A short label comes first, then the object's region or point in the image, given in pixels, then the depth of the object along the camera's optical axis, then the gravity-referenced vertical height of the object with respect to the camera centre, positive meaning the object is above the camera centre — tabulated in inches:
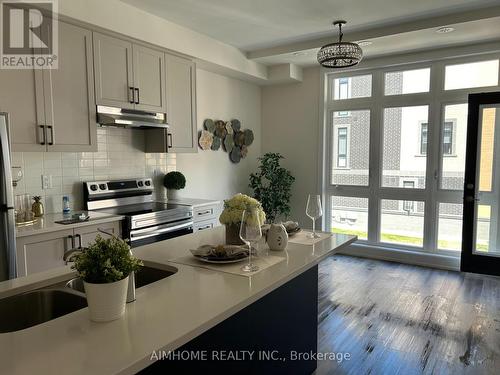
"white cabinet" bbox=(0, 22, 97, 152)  104.9 +17.7
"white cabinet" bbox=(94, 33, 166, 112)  125.3 +30.7
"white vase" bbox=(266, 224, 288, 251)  78.4 -16.7
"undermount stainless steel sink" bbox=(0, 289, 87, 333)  55.8 -23.0
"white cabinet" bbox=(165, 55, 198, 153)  152.3 +23.8
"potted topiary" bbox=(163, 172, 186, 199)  165.9 -10.3
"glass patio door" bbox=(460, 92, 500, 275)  163.6 -12.8
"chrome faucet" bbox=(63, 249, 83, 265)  51.9 -13.5
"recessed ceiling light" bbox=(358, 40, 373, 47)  161.2 +51.6
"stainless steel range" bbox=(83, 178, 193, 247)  125.3 -18.8
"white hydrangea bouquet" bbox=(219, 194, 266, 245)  77.2 -11.6
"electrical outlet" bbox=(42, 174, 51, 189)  123.9 -7.3
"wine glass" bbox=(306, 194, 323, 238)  86.4 -11.3
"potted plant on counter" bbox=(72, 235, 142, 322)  44.8 -14.7
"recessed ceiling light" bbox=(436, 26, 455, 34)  145.1 +51.7
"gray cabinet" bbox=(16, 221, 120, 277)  98.0 -24.5
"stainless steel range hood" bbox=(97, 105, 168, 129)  126.1 +15.1
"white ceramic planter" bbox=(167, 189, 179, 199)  169.5 -15.6
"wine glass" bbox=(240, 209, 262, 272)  62.3 -11.7
